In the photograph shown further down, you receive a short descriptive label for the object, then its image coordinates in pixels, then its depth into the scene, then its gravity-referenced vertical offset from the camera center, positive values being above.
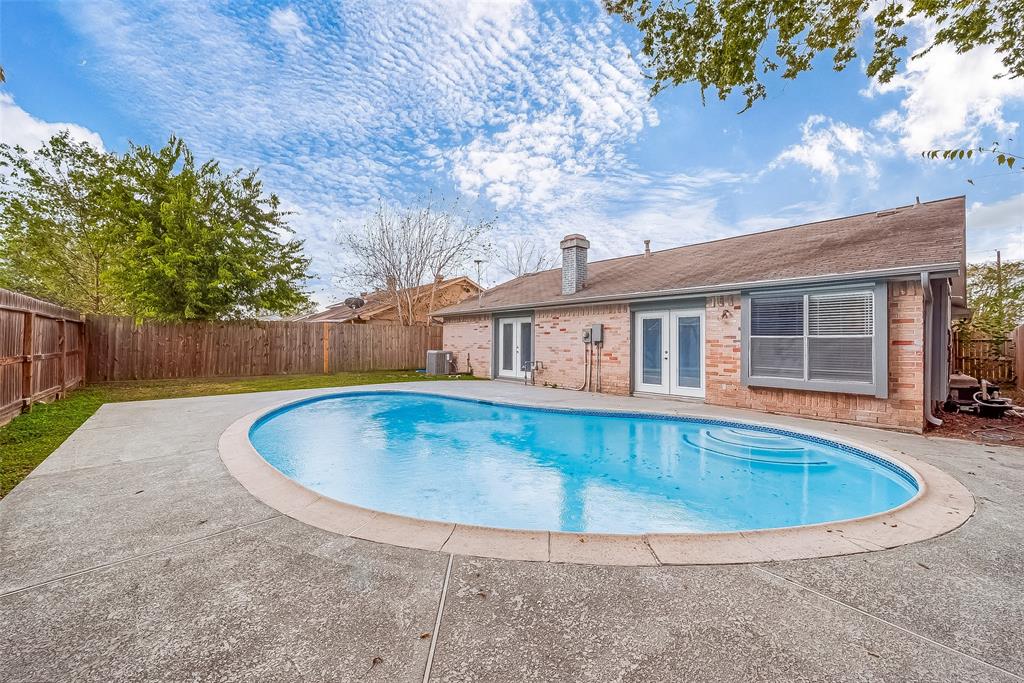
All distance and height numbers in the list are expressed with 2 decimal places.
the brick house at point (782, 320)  6.58 +0.56
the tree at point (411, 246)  20.84 +4.97
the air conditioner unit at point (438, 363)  15.40 -0.64
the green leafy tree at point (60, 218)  15.10 +4.55
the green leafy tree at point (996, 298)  8.97 +1.16
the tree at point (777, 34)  5.12 +3.96
